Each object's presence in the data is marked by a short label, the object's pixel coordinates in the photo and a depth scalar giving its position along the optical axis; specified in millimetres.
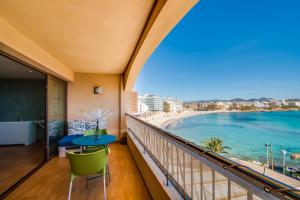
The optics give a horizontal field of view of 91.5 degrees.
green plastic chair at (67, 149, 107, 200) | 1924
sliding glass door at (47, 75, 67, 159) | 3791
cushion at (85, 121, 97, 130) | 4841
